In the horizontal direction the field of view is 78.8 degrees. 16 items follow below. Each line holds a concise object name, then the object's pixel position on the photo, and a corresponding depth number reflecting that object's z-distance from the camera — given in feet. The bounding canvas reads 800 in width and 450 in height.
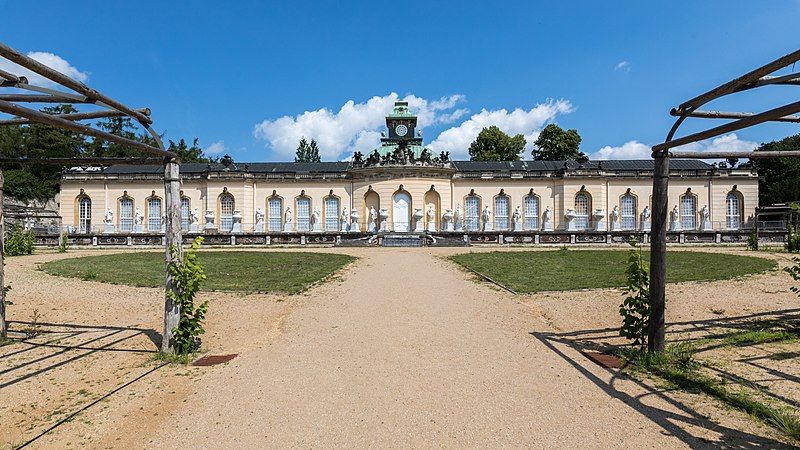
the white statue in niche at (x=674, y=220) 123.24
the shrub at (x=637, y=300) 21.56
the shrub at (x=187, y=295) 22.39
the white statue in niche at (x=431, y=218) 125.70
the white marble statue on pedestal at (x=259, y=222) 125.29
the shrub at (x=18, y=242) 74.95
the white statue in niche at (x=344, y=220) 124.77
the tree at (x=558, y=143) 181.27
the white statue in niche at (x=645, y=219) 120.26
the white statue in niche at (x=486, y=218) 124.67
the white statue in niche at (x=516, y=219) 126.11
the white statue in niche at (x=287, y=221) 132.98
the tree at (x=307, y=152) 312.50
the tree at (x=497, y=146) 189.16
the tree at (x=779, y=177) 150.41
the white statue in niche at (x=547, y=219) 129.59
